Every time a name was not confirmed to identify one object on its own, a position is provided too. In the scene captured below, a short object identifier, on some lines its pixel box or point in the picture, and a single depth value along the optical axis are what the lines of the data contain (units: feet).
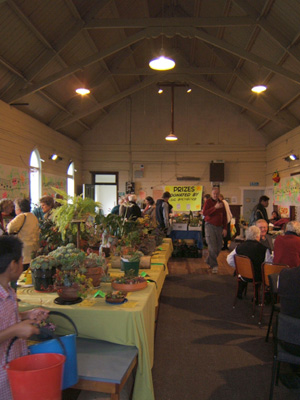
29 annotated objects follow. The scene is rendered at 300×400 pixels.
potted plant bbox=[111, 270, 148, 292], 9.39
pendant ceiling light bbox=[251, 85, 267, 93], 24.84
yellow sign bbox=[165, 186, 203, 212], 34.88
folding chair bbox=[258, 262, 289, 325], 13.06
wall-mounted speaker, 43.21
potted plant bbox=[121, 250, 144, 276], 10.83
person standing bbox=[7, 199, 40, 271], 14.11
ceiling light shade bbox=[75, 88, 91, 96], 25.79
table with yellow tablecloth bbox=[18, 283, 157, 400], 7.82
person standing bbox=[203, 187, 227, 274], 21.99
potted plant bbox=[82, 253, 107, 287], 9.53
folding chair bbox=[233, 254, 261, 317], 14.46
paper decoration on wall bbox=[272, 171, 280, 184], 37.46
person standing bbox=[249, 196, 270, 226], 22.21
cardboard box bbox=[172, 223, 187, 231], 28.99
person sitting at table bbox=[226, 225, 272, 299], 15.05
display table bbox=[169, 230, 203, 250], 28.91
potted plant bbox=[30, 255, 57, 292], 8.95
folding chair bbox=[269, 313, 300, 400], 7.98
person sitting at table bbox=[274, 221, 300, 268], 13.32
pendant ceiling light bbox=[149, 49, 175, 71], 18.20
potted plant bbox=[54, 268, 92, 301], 8.44
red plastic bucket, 4.96
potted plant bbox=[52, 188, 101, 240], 10.91
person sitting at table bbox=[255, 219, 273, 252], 16.75
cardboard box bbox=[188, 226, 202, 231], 28.97
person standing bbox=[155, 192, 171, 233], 26.53
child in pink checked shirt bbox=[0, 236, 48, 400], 5.39
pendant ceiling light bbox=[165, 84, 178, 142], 34.42
